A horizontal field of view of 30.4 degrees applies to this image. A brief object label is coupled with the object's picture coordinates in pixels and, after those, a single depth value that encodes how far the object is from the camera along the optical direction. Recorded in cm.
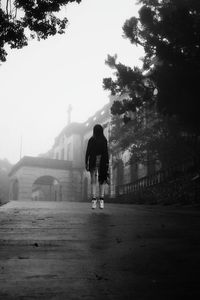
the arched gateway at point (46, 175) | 3516
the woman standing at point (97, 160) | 749
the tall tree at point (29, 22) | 834
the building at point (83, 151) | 3042
